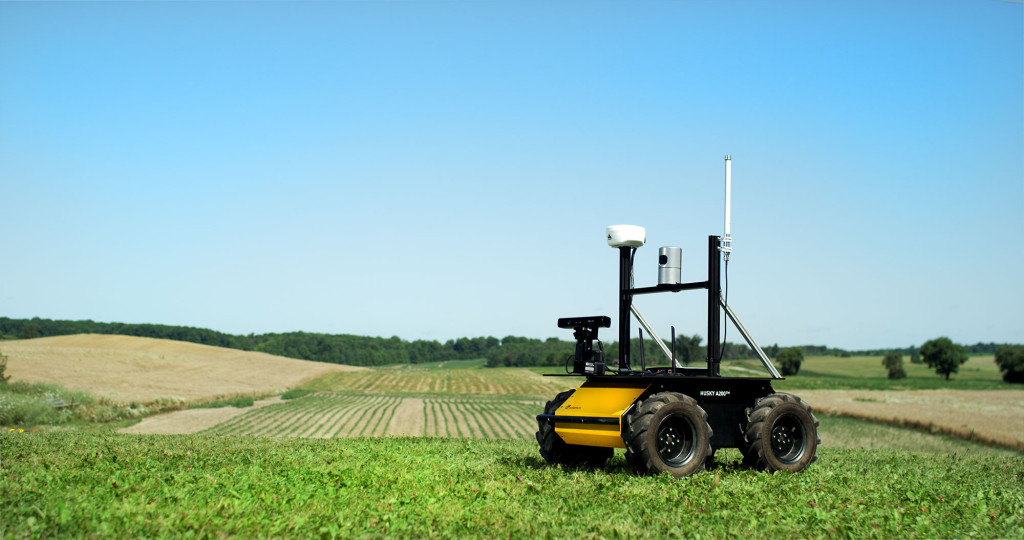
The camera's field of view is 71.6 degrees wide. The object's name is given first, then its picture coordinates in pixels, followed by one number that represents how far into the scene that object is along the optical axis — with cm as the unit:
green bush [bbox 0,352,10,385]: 4194
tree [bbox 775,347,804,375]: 11118
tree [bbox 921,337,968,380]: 13512
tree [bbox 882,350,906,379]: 12825
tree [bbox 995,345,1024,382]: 11631
